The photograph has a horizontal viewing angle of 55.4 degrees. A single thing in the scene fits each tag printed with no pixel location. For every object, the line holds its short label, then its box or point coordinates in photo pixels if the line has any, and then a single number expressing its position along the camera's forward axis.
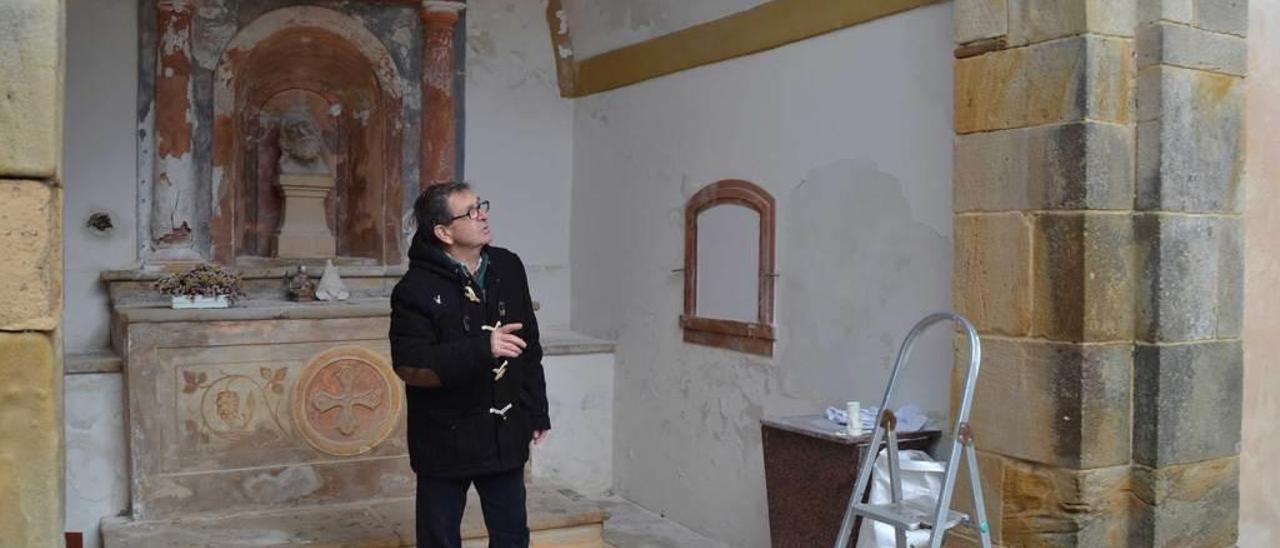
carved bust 7.23
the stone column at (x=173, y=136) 6.54
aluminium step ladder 3.20
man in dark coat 3.71
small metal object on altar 6.49
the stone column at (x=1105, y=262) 3.79
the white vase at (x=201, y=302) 5.98
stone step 5.23
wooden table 4.32
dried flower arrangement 6.07
